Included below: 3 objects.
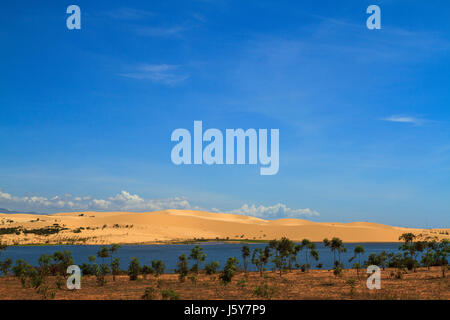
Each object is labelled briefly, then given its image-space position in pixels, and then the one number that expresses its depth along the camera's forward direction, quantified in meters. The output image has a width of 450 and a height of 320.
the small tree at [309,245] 53.50
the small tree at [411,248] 48.06
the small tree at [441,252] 52.47
